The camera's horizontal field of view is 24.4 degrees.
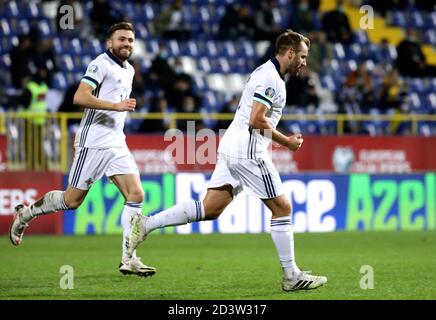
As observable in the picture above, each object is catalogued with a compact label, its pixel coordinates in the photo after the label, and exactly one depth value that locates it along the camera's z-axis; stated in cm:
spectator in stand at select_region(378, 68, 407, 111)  2147
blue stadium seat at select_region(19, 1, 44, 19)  2029
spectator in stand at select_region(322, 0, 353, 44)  2278
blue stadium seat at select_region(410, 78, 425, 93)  2273
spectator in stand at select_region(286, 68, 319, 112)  2014
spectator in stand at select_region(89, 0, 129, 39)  2011
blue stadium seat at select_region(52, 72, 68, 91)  1918
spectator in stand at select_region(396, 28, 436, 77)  2277
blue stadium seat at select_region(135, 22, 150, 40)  2112
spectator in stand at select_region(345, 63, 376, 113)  2131
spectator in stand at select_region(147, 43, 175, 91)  1942
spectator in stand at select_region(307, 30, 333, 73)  2186
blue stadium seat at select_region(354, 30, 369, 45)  2373
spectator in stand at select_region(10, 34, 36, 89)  1816
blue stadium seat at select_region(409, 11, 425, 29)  2505
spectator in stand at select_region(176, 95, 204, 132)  1834
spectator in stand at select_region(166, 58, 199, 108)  1917
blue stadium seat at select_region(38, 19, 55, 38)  2012
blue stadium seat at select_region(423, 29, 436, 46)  2492
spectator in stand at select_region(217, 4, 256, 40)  2205
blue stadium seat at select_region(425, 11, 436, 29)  2512
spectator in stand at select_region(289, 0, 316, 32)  2239
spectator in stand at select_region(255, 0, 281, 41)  2225
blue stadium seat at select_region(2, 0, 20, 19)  2003
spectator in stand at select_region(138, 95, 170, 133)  1816
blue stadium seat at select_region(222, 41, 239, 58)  2200
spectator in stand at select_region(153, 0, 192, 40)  2141
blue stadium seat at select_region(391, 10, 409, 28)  2511
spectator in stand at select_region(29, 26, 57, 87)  1836
